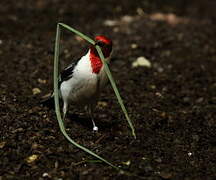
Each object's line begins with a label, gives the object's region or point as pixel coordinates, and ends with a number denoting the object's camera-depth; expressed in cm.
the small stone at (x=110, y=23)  1242
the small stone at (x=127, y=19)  1270
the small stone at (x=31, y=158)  561
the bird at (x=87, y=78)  593
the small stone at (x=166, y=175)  541
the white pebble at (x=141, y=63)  997
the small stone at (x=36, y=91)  807
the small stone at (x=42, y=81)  865
